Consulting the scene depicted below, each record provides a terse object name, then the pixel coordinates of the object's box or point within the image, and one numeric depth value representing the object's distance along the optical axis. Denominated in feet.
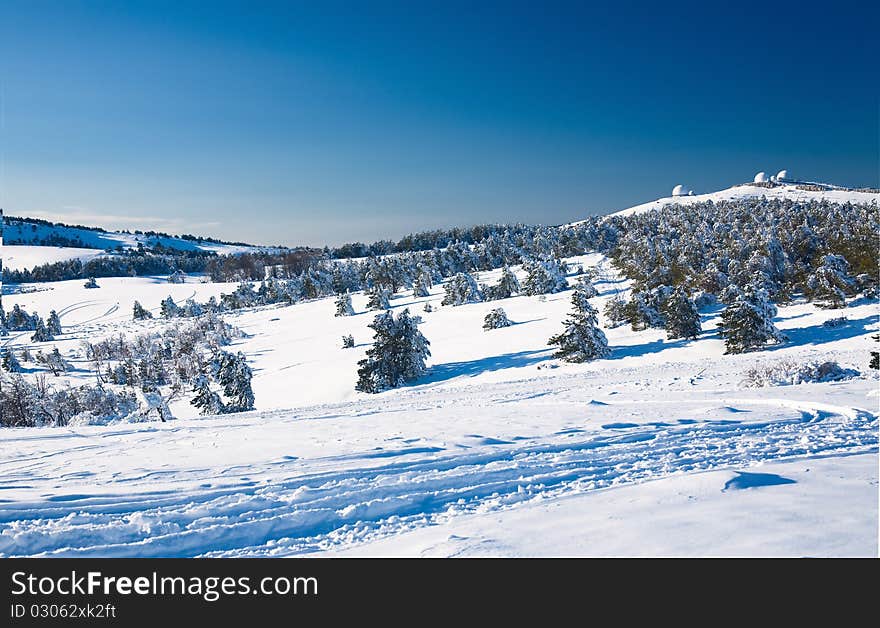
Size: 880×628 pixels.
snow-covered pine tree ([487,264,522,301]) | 232.53
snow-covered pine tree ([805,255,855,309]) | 111.75
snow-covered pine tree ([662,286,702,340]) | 104.42
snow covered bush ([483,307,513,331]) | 155.43
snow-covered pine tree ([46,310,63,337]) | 292.61
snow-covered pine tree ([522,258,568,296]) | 210.79
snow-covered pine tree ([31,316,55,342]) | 275.18
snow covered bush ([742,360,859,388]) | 50.72
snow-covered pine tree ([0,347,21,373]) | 191.82
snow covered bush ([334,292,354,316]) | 240.12
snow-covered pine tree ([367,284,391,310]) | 242.37
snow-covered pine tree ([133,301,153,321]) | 339.77
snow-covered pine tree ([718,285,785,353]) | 88.12
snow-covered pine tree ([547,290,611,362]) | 101.65
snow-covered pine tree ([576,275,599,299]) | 179.97
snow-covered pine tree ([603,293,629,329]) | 132.44
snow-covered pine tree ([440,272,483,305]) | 230.68
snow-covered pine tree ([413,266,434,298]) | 273.60
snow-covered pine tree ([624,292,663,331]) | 120.16
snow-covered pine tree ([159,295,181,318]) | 332.19
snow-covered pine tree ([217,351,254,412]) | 97.19
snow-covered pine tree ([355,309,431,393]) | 101.76
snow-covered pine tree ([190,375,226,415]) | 96.07
